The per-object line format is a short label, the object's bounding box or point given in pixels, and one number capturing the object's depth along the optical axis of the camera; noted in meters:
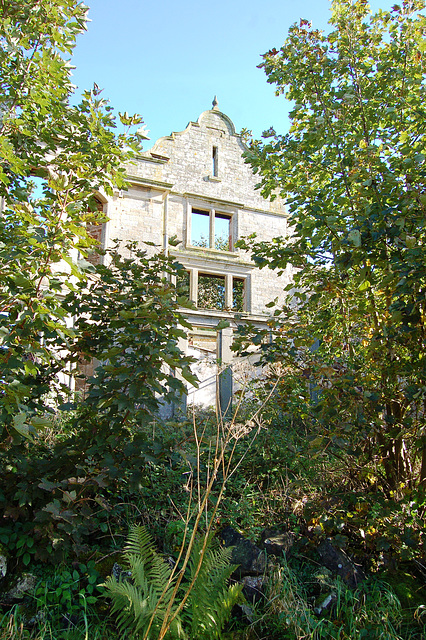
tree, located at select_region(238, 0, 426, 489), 3.05
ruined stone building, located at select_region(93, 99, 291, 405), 12.41
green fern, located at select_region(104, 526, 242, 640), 2.37
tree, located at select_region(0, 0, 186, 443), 2.51
